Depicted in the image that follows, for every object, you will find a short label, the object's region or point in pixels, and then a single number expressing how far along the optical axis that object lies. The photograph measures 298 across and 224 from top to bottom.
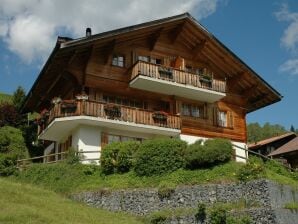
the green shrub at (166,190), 14.10
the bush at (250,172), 13.45
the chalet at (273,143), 28.04
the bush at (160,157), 15.10
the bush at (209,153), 14.47
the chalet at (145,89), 18.55
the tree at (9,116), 24.79
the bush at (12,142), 22.22
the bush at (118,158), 15.94
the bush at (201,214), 12.98
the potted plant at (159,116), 19.61
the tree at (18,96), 26.86
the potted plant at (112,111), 18.54
